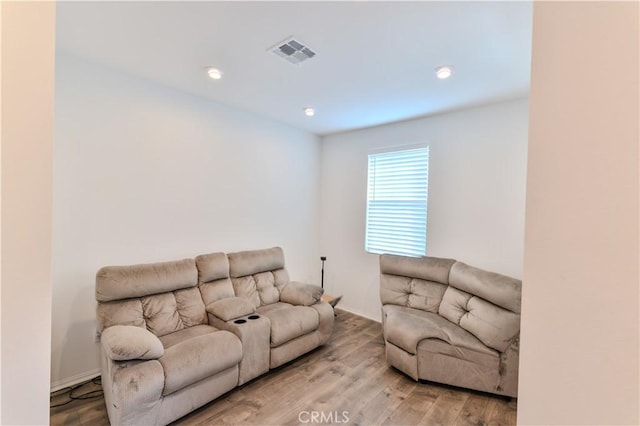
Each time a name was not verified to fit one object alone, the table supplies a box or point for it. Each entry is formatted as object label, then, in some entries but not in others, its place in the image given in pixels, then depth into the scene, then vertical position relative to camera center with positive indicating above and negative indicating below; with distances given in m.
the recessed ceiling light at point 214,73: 2.38 +1.18
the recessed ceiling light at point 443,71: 2.23 +1.17
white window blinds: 3.50 +0.10
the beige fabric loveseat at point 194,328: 1.74 -1.05
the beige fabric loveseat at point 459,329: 2.24 -1.10
